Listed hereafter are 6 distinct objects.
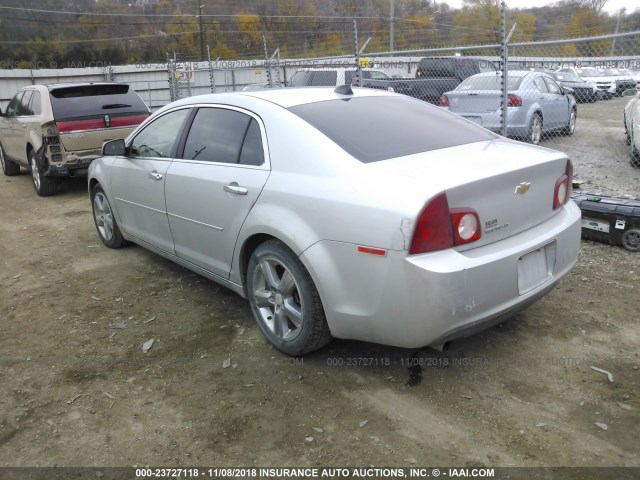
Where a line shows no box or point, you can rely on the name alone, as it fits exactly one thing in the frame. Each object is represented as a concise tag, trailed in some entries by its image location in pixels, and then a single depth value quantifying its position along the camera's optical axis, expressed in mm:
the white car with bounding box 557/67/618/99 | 20469
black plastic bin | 4824
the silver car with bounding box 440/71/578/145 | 9234
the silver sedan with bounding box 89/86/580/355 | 2635
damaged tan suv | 7977
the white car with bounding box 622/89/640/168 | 8141
